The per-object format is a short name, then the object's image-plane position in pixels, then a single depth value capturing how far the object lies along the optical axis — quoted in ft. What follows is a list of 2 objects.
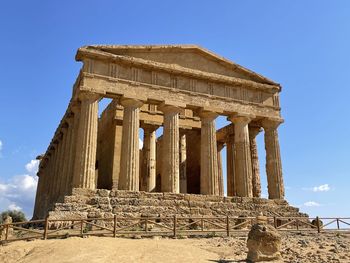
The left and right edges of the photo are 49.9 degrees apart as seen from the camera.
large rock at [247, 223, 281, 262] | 37.73
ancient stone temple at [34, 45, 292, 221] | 72.43
